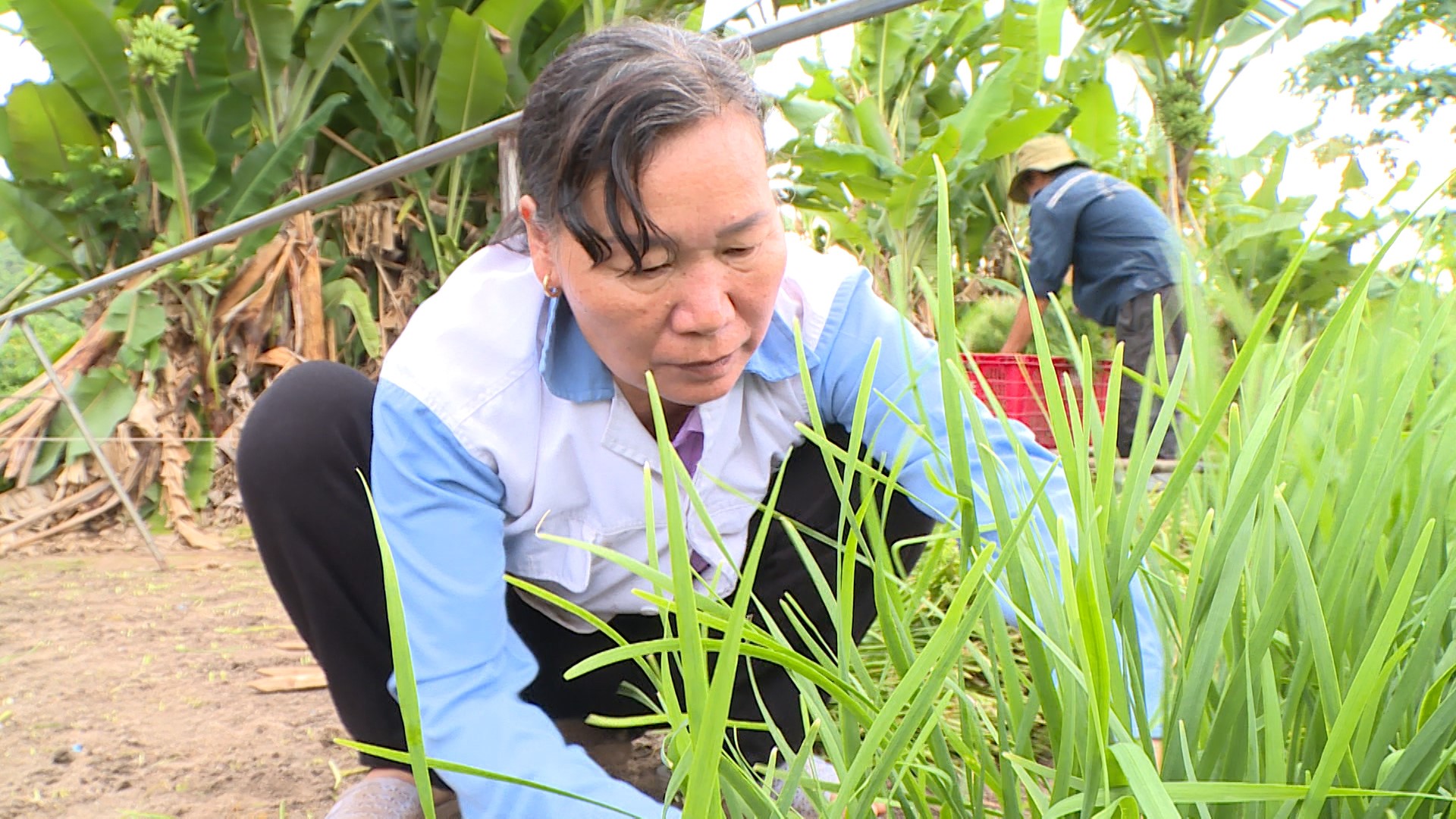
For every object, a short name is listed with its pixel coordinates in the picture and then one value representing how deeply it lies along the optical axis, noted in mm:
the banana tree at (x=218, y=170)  3137
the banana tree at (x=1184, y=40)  4145
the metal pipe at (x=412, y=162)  962
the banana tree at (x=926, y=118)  3453
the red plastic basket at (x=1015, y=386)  2848
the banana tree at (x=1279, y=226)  2883
